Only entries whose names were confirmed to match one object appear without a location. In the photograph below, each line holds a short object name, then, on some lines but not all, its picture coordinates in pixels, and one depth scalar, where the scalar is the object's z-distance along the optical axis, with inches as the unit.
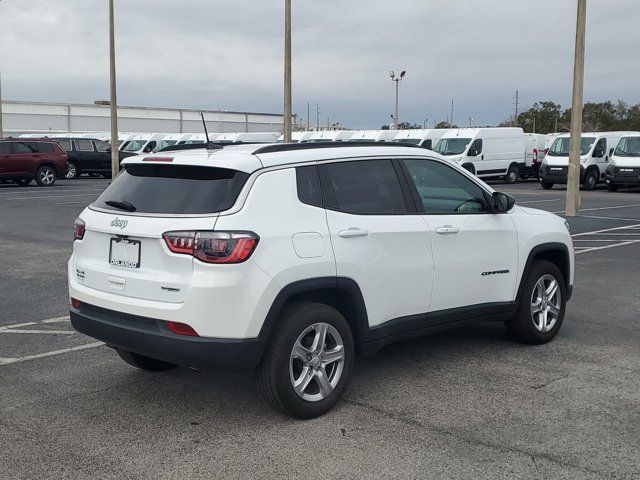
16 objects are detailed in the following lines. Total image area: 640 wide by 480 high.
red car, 1109.7
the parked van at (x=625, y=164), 1110.4
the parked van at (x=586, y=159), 1183.6
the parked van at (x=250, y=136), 1744.2
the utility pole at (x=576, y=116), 722.6
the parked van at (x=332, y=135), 1665.8
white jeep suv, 176.7
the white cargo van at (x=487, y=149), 1299.2
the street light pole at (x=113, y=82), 1193.4
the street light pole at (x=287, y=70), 860.0
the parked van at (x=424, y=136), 1402.6
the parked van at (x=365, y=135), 1654.8
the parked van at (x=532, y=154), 1423.5
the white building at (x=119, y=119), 3061.0
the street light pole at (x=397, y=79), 2277.3
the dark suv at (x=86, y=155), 1389.0
